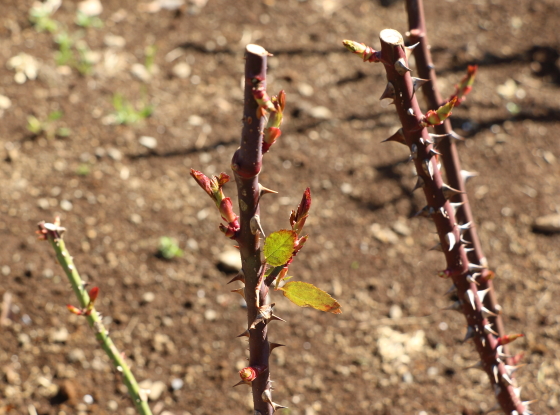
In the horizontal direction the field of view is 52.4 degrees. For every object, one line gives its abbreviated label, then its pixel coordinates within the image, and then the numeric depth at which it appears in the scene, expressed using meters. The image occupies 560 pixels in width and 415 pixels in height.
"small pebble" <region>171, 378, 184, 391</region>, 2.12
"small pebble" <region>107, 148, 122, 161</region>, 2.94
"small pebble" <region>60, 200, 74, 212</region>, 2.66
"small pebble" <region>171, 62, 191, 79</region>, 3.50
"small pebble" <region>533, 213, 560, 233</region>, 2.84
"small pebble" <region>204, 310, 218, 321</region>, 2.37
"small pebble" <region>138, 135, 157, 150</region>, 3.04
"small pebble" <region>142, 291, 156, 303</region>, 2.39
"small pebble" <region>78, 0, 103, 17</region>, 3.77
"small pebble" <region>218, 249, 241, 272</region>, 2.55
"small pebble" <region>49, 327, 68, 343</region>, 2.19
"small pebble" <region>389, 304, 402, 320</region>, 2.47
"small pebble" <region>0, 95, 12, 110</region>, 3.05
